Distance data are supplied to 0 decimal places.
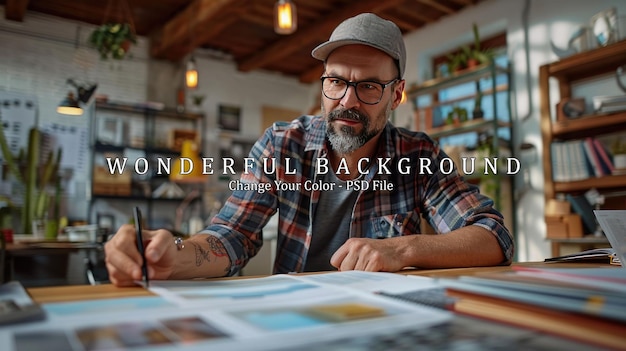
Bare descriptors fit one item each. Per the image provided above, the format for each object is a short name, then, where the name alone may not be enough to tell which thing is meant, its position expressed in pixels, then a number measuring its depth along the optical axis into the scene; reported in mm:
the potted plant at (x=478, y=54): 4402
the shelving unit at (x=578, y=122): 3320
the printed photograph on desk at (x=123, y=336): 398
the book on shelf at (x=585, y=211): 3408
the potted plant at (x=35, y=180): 4567
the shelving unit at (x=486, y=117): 4234
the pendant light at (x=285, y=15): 3621
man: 1423
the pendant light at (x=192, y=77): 4844
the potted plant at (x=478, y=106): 4410
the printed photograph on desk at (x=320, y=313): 475
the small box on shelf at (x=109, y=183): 5590
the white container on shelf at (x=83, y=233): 3788
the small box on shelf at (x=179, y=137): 6191
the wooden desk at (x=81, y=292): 616
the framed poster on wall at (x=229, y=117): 6742
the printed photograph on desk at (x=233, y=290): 611
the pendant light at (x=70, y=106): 4367
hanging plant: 4742
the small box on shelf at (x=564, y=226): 3455
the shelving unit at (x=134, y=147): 5680
